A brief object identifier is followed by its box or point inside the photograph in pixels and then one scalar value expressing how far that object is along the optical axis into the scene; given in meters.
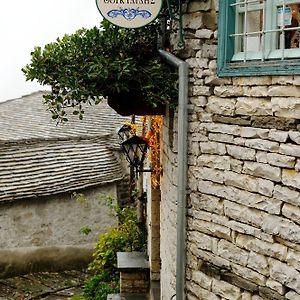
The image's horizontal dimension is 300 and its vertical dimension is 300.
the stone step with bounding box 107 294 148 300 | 8.57
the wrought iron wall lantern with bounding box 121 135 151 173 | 7.40
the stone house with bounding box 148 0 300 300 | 3.75
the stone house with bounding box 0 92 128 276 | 13.09
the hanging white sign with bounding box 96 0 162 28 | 4.59
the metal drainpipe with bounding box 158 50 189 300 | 4.62
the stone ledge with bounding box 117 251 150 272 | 8.59
